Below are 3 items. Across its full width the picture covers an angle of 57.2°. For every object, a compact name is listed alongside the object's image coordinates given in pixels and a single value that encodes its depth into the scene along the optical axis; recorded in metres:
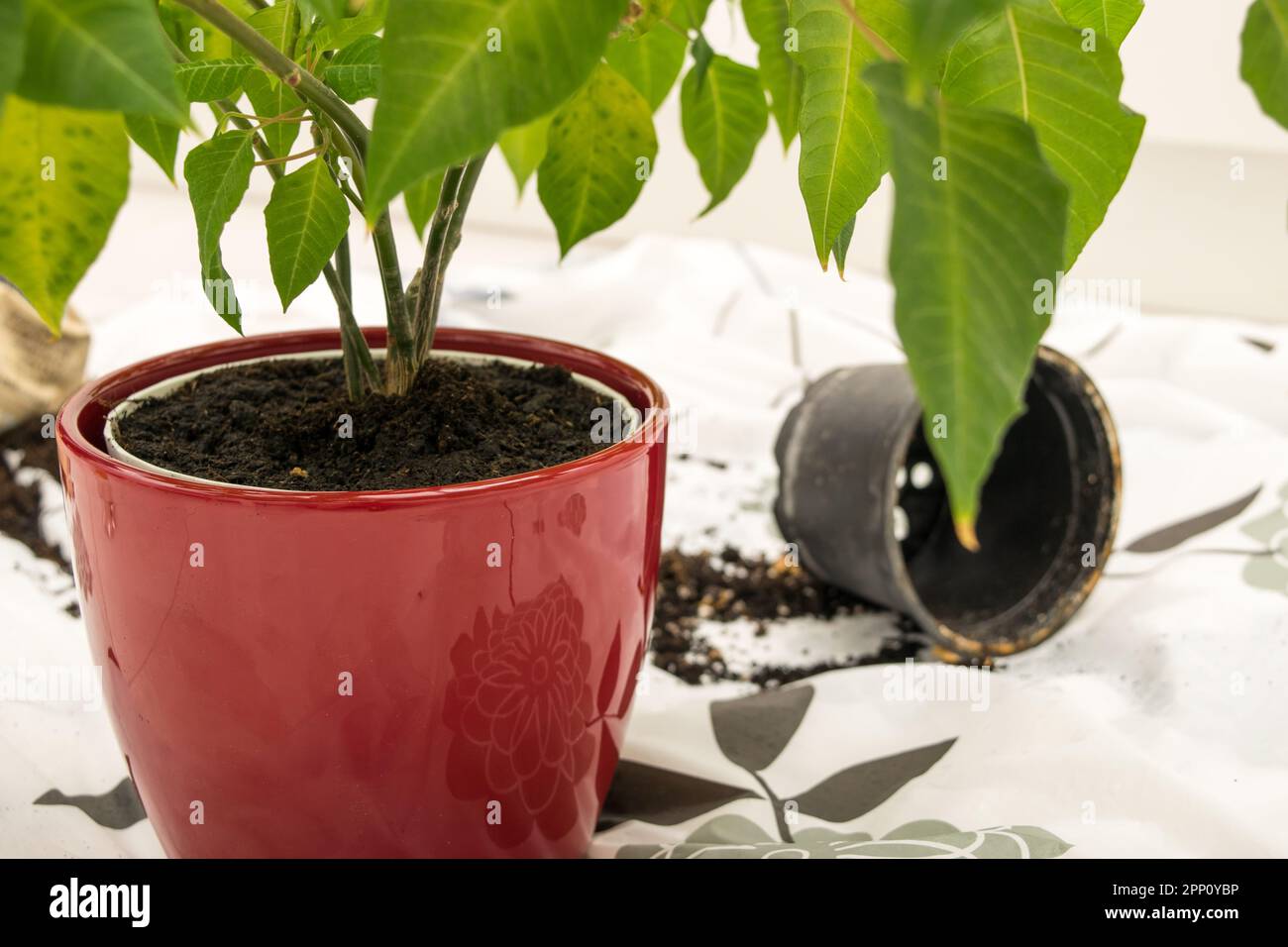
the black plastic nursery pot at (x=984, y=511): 0.90
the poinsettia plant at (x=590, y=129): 0.28
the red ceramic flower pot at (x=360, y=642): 0.49
